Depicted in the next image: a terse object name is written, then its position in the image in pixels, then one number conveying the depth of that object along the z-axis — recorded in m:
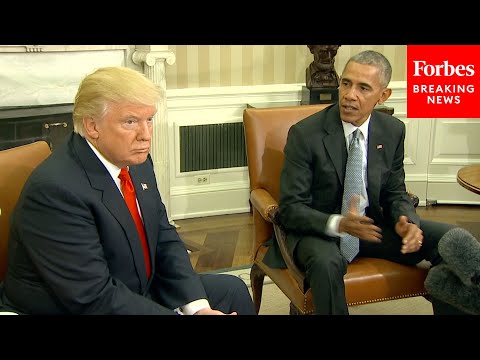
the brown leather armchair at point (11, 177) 1.88
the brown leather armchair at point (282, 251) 2.29
